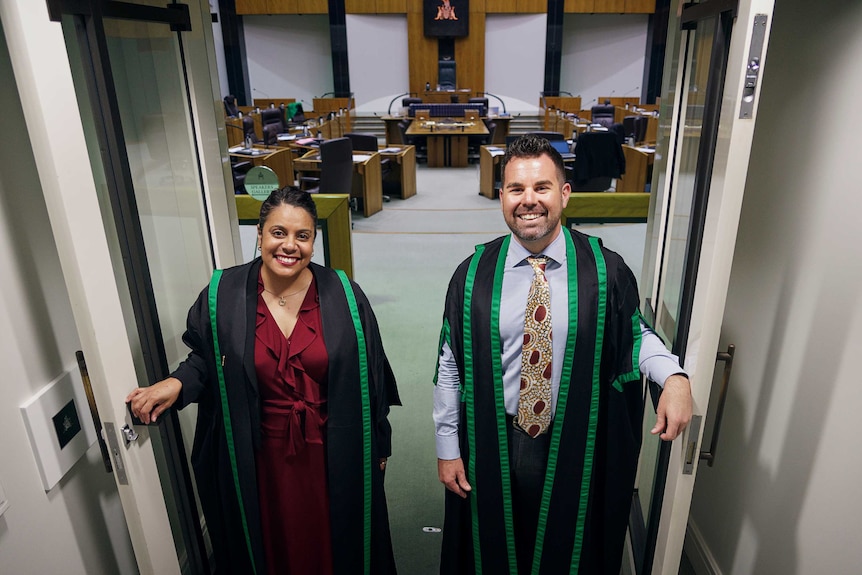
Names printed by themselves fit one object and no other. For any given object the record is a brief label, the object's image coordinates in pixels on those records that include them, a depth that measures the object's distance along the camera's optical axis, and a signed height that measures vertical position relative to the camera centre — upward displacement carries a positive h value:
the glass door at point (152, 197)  1.33 -0.29
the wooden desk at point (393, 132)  11.07 -0.83
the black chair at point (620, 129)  8.80 -0.67
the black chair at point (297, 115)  11.15 -0.49
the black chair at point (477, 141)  11.02 -1.01
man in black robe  1.45 -0.77
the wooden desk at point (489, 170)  7.63 -1.08
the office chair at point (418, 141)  10.96 -0.99
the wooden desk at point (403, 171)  7.92 -1.11
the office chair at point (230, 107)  11.85 -0.34
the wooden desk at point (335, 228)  3.73 -0.86
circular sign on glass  2.74 -0.41
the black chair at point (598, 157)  6.56 -0.80
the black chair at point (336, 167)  5.65 -0.74
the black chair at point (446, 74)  14.43 +0.27
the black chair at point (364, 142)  7.54 -0.67
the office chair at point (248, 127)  7.61 -0.48
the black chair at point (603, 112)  11.01 -0.52
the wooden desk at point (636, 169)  6.89 -0.99
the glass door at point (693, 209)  1.12 -0.30
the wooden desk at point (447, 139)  9.62 -0.88
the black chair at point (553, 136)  6.89 -0.58
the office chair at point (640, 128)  8.42 -0.63
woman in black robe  1.55 -0.81
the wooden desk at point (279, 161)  6.04 -0.72
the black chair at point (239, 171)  5.98 -0.83
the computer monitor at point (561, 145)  6.42 -0.64
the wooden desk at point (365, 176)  6.57 -1.01
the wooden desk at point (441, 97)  13.59 -0.24
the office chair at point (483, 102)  12.05 -0.35
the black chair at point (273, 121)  8.66 -0.46
